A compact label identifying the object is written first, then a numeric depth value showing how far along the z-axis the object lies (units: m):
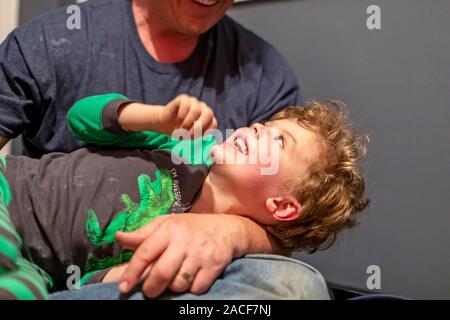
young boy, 0.75
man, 0.91
